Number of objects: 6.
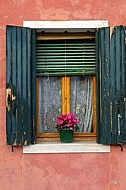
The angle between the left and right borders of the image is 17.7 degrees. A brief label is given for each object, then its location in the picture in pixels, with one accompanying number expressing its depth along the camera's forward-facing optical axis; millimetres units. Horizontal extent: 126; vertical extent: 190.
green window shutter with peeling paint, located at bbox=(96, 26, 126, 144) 6133
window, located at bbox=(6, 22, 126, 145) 6109
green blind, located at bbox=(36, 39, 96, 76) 6523
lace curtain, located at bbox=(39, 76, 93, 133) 6598
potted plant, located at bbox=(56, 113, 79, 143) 6266
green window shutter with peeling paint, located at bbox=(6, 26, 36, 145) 6102
